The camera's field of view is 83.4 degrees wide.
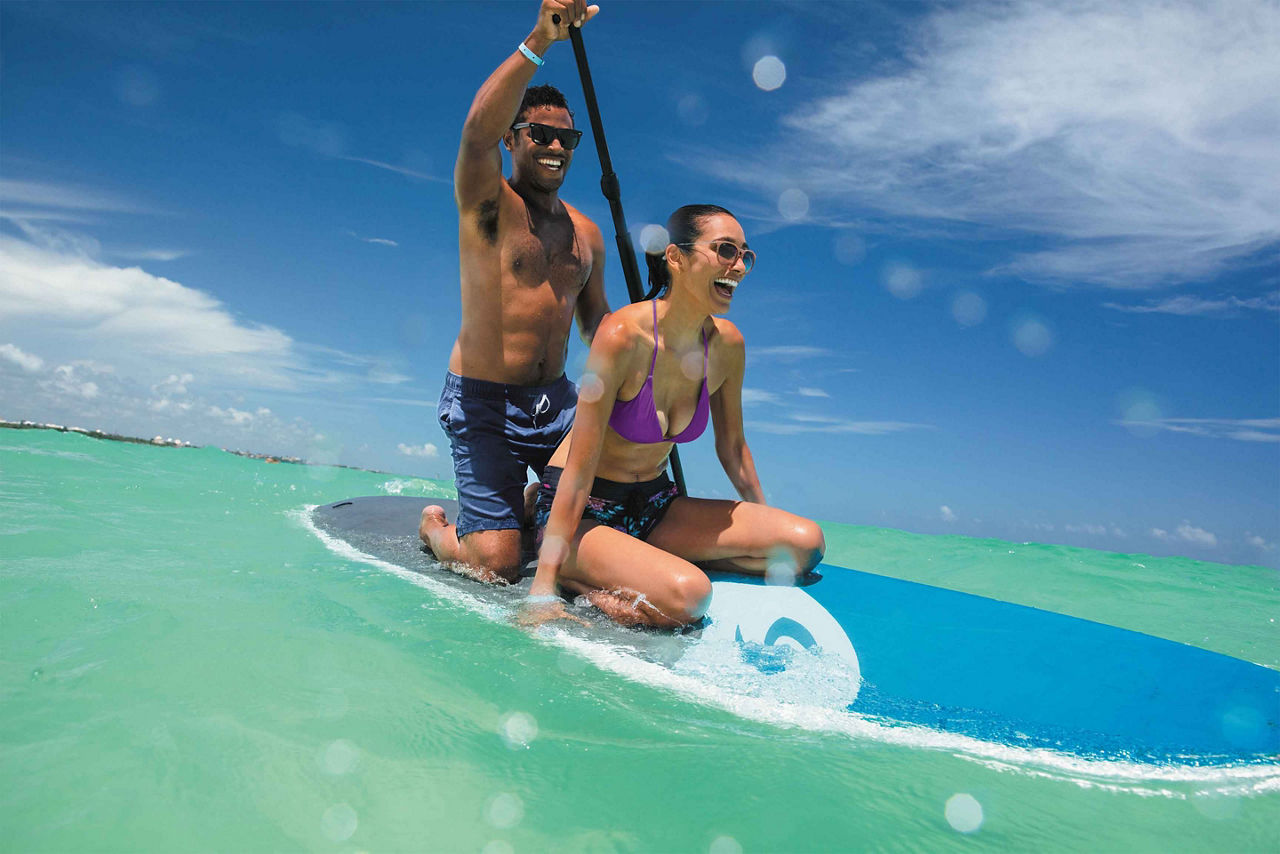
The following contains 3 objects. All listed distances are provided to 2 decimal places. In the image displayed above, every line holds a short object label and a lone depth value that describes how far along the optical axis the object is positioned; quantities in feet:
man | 10.57
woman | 8.75
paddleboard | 7.08
